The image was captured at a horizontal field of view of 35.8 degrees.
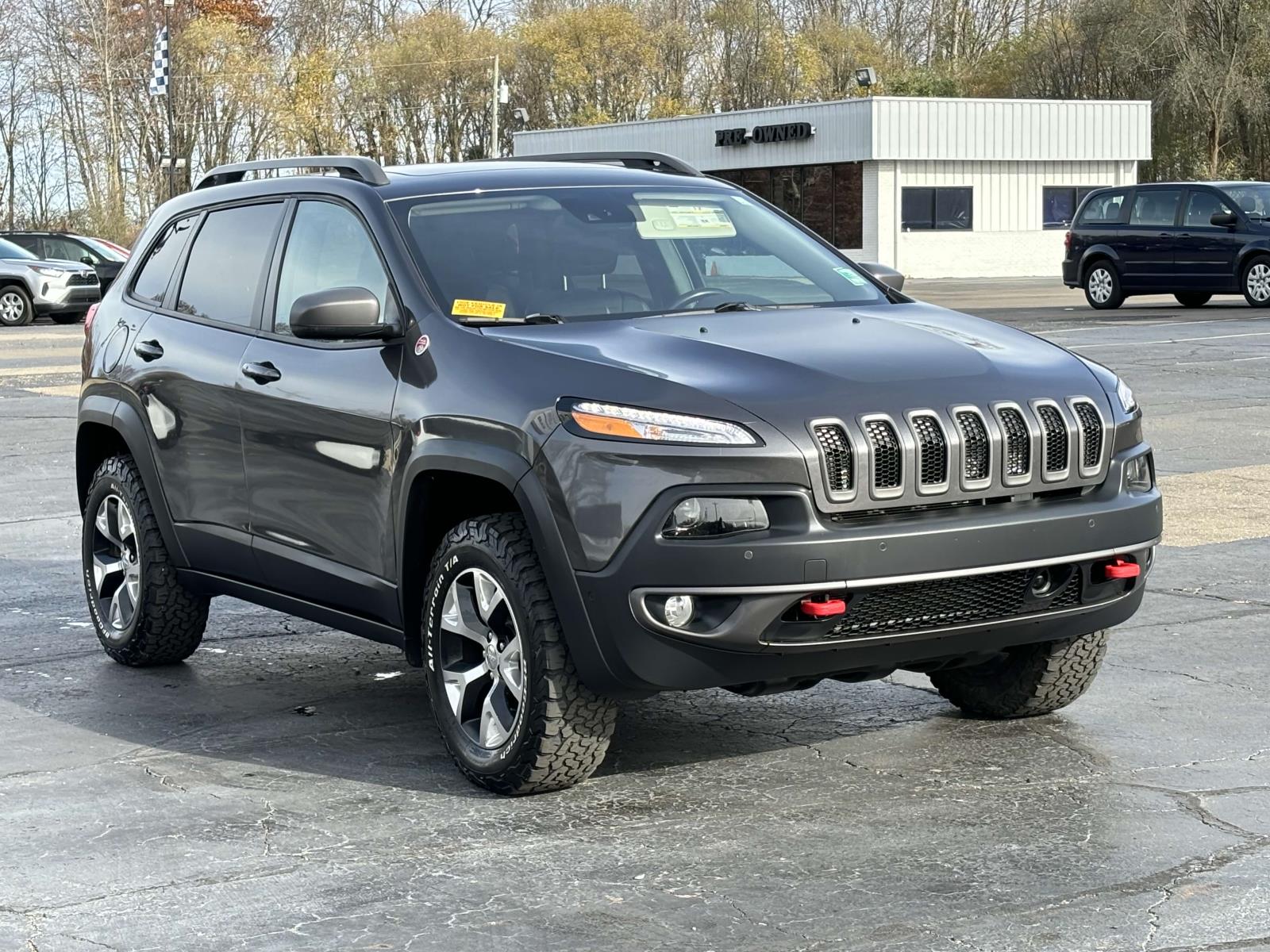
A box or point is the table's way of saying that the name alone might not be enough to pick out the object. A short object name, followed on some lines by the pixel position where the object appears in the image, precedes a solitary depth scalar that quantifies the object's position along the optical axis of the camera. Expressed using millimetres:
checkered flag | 49812
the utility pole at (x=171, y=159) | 44938
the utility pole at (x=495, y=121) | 64512
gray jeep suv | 4809
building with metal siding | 50938
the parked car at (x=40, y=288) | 32250
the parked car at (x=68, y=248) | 33906
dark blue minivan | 27594
